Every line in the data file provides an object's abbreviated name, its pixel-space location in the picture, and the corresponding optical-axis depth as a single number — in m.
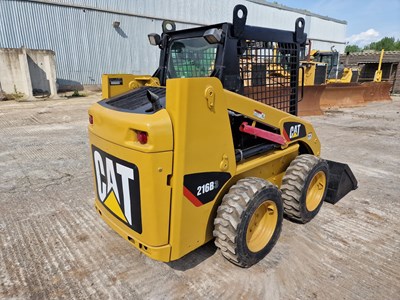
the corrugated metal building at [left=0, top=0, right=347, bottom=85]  14.80
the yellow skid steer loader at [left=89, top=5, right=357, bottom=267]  1.93
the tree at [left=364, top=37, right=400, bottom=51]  76.69
